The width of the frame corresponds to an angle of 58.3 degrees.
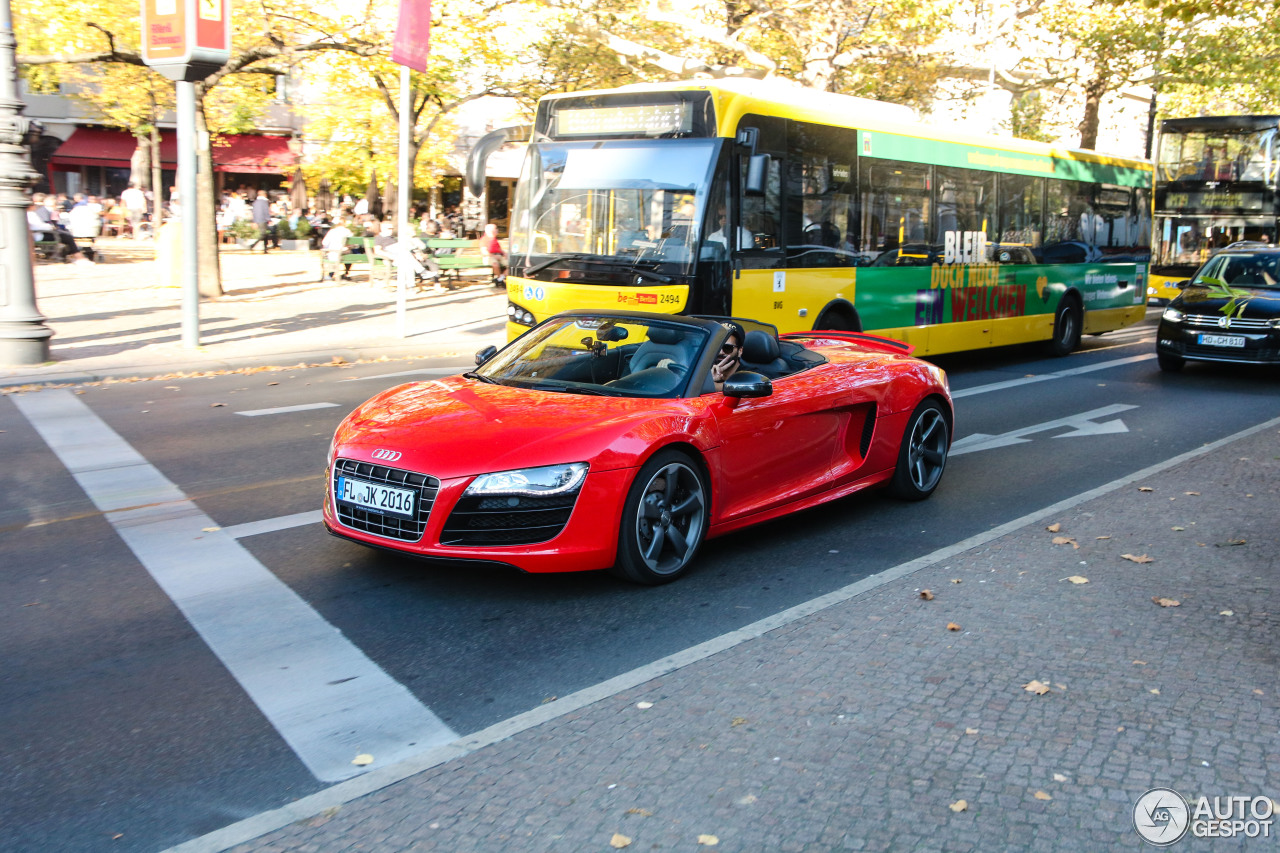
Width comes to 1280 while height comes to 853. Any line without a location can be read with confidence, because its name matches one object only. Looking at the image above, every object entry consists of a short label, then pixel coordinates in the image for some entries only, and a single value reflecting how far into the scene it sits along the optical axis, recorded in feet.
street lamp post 41.14
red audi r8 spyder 16.74
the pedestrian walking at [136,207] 113.39
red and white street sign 44.60
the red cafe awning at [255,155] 147.23
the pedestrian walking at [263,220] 114.52
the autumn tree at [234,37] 60.29
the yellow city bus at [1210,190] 84.58
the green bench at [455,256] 81.66
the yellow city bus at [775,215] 35.81
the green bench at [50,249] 87.01
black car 45.14
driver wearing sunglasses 20.13
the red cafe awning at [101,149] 141.69
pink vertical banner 48.98
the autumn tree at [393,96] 72.64
